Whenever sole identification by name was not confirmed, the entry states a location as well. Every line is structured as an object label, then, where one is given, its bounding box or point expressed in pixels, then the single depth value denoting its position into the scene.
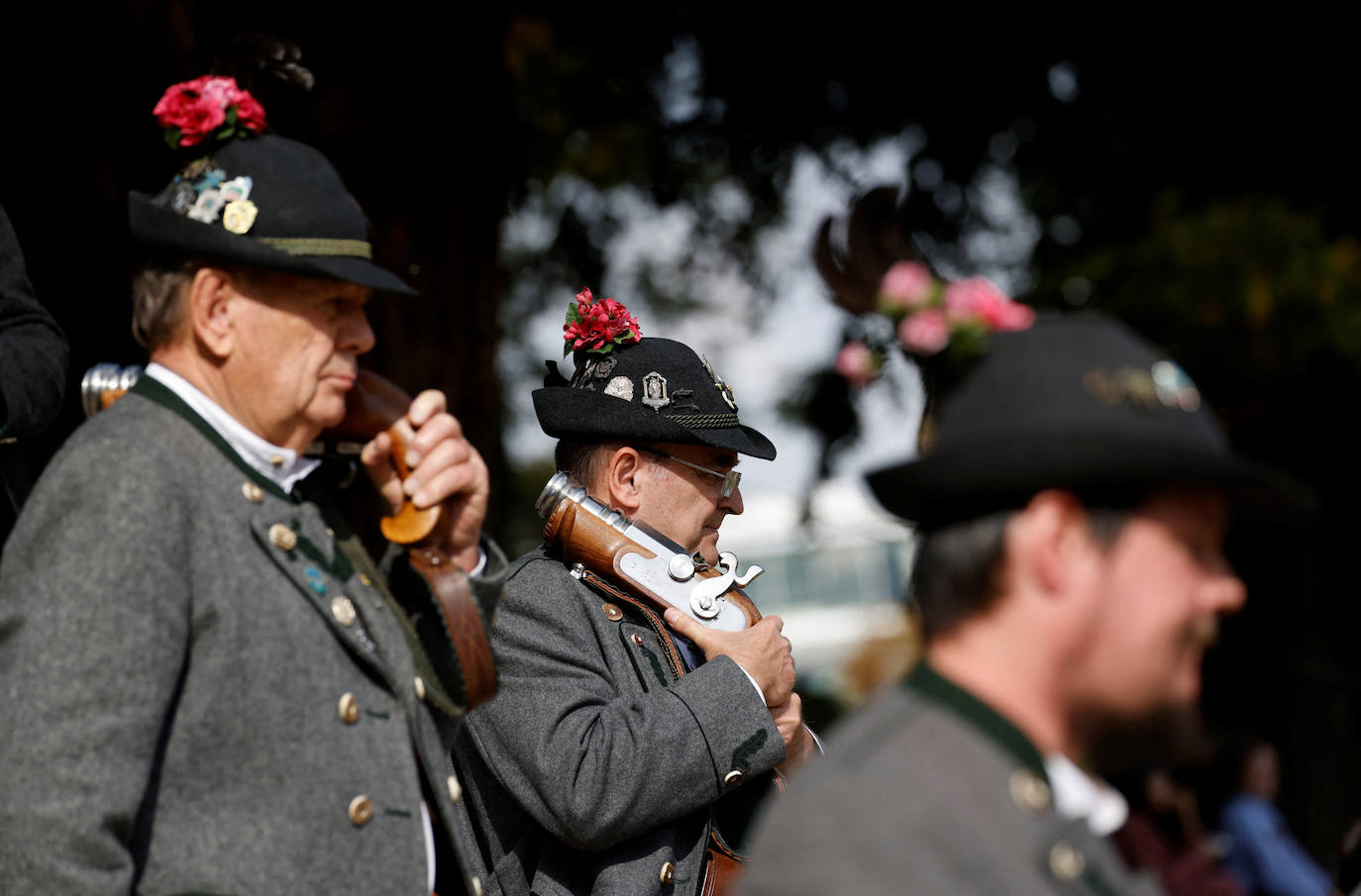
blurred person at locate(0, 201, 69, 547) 5.90
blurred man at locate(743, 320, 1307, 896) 3.66
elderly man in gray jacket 4.21
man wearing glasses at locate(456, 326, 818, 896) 6.45
